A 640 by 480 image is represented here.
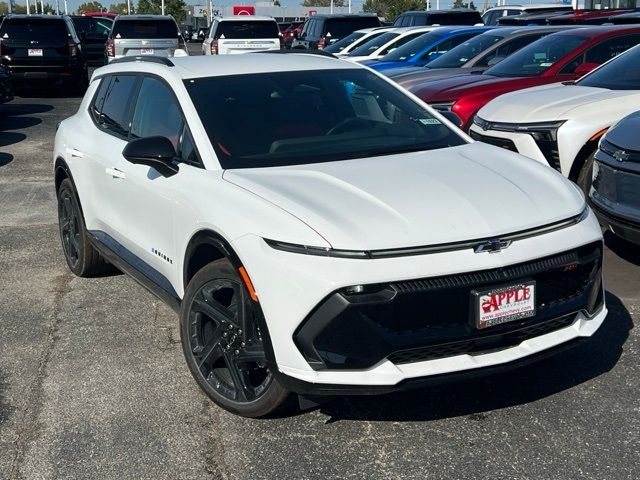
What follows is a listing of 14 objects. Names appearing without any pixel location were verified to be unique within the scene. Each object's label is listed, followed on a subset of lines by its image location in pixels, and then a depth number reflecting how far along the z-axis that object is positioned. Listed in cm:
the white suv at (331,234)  374
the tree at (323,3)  11744
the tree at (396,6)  6197
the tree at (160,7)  7769
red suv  997
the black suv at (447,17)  2467
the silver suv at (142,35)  2358
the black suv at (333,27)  2502
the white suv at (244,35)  2407
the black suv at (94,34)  2978
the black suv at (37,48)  2000
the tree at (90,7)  13561
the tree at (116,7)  12016
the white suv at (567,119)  746
